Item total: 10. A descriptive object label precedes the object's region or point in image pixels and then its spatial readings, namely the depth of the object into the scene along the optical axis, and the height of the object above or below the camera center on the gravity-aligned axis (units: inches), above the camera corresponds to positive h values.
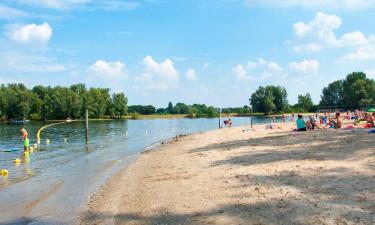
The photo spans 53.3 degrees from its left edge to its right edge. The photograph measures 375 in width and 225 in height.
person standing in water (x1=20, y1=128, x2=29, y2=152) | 1236.2 -88.8
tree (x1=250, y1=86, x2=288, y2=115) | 6555.1 +224.7
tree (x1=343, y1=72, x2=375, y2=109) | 5016.5 +232.5
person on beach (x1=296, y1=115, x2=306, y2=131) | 1223.5 -45.8
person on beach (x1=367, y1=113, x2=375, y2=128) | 1136.1 -35.4
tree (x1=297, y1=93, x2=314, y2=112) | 6437.0 +140.5
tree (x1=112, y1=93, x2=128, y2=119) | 6540.4 +180.3
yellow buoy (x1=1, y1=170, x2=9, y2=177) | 769.1 -117.0
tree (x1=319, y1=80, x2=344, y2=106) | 6087.6 +276.0
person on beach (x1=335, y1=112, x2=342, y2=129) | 1220.5 -41.4
